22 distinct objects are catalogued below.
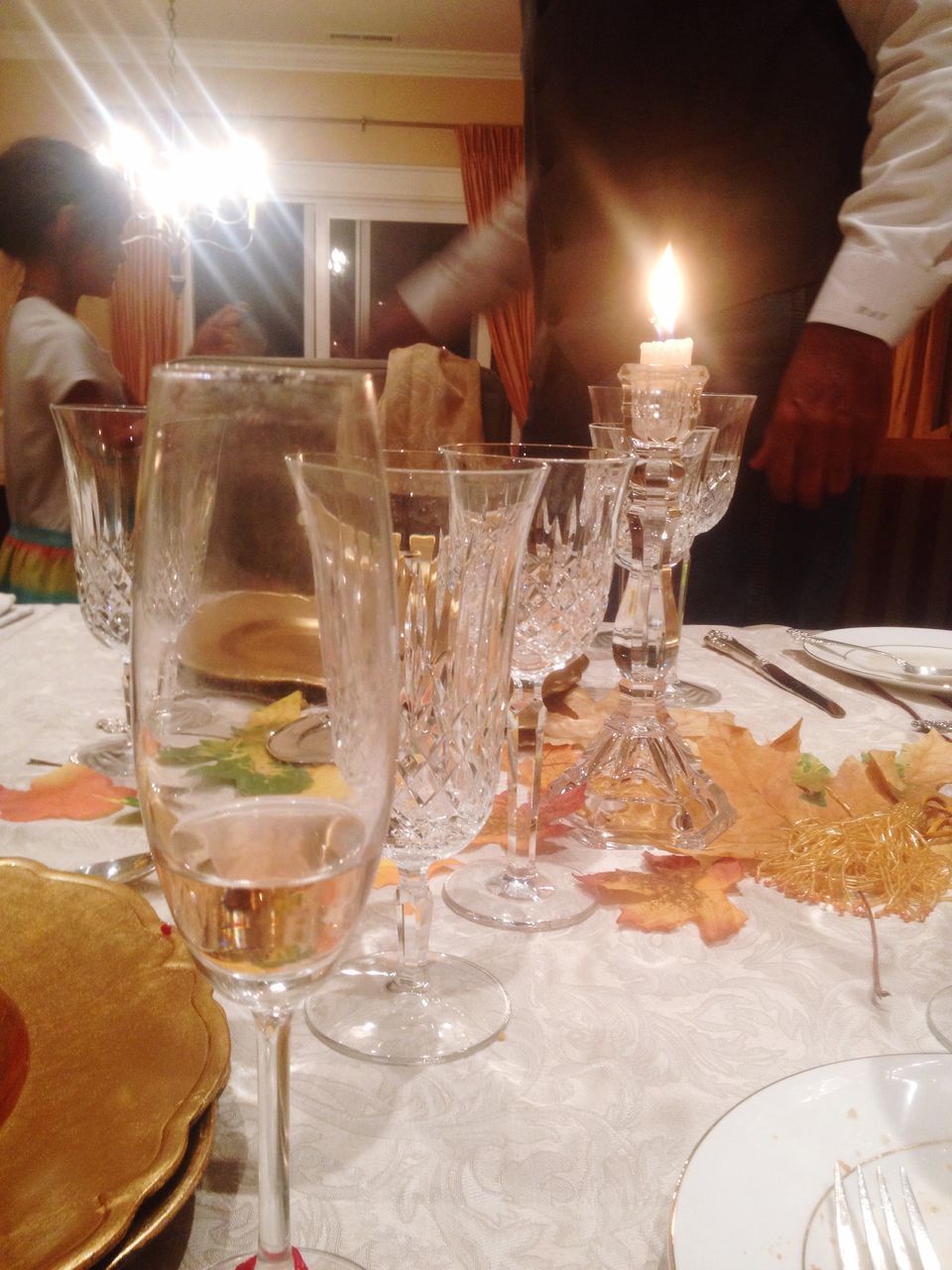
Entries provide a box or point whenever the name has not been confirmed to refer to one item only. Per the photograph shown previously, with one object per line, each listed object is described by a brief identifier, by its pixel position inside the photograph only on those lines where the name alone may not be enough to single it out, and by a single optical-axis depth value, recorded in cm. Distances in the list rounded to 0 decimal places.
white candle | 75
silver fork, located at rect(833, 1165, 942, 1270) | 31
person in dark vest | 145
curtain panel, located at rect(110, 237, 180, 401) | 564
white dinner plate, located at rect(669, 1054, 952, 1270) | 30
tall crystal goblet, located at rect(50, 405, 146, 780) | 75
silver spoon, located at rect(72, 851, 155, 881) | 61
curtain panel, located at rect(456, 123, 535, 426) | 530
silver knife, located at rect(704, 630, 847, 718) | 99
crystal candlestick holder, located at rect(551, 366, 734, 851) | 70
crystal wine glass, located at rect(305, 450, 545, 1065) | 48
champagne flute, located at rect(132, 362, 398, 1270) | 28
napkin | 242
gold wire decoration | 62
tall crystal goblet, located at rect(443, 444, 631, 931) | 61
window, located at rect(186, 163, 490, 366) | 550
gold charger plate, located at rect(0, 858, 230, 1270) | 30
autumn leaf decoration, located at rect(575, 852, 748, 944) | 58
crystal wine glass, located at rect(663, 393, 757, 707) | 102
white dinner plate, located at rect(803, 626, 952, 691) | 104
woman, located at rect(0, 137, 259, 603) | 252
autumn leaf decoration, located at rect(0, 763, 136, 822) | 71
